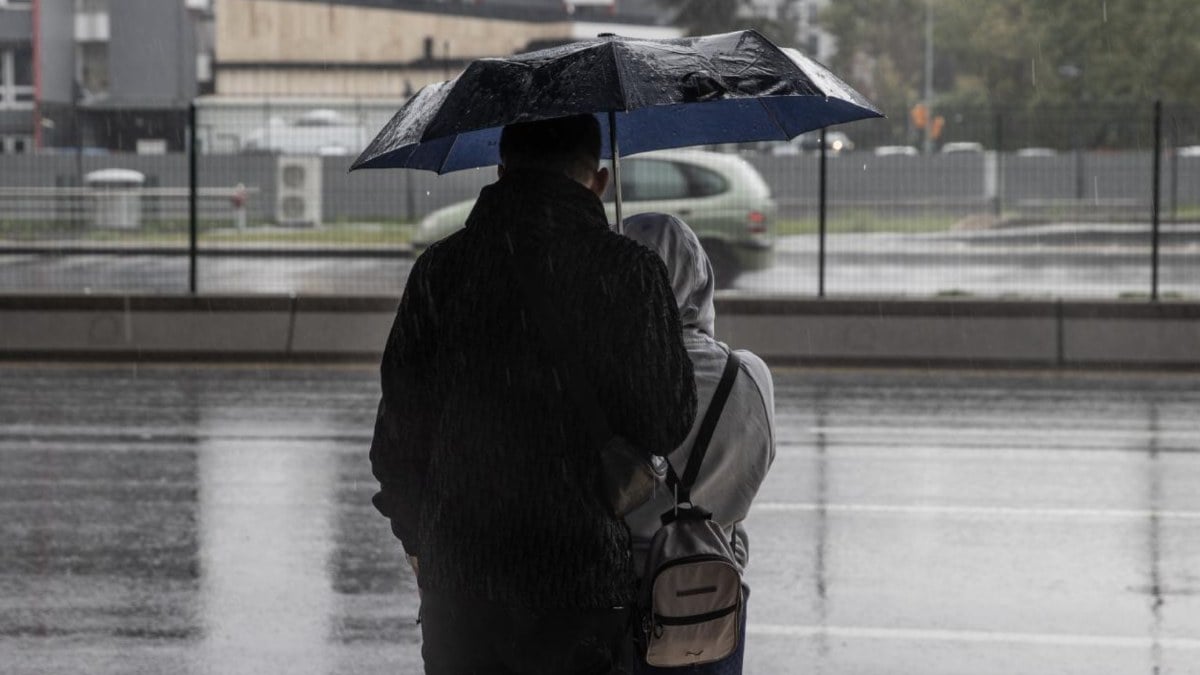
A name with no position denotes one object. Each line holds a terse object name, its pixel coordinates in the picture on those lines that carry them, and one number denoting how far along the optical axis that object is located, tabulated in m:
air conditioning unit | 20.33
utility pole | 65.13
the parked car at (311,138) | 22.56
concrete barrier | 15.01
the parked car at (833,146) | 17.52
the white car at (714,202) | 17.95
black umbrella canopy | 3.38
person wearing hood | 3.35
